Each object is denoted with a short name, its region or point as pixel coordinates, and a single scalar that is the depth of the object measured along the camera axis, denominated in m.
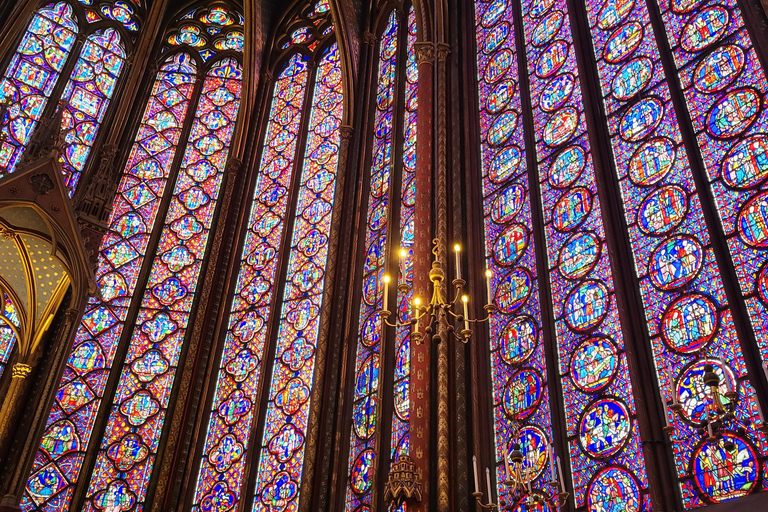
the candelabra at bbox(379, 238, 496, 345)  6.77
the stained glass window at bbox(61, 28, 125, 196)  14.69
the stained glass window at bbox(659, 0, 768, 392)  7.50
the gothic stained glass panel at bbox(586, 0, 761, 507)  7.19
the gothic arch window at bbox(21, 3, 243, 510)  12.03
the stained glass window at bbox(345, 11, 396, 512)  10.15
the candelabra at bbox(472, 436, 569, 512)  6.00
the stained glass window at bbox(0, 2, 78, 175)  14.28
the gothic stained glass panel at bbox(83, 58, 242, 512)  12.08
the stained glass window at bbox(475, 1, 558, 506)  8.47
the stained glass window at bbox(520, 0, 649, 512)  7.59
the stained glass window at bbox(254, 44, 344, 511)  11.19
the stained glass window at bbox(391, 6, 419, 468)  9.89
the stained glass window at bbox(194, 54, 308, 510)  11.82
